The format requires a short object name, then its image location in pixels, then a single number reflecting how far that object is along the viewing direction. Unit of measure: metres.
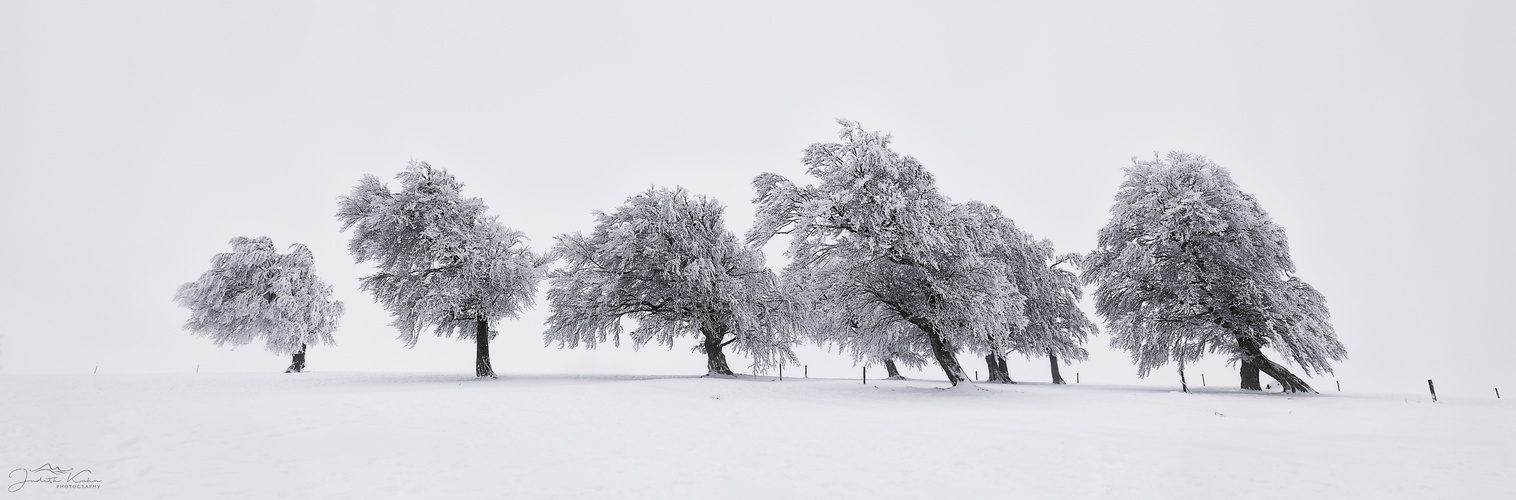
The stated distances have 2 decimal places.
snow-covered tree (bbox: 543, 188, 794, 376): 32.38
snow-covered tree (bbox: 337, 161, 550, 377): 29.81
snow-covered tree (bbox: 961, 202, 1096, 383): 36.56
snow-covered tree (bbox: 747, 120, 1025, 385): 23.73
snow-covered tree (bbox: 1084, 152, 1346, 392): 26.77
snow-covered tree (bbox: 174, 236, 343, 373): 37.22
